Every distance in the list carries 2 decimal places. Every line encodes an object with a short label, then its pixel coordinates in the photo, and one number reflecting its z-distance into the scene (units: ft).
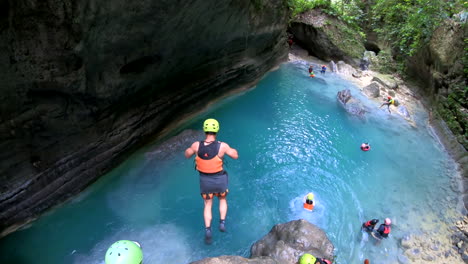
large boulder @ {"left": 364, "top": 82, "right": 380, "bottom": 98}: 40.34
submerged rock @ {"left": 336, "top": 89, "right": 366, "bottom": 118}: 34.96
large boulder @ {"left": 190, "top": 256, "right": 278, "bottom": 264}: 11.76
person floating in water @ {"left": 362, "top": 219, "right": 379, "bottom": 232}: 18.64
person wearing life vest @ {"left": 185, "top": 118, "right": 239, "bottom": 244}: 14.32
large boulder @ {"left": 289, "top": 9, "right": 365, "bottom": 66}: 50.75
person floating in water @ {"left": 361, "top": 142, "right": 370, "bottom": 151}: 27.70
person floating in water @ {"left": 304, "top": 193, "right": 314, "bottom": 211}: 19.51
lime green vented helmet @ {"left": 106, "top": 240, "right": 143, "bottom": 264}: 9.67
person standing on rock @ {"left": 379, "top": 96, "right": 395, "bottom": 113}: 36.04
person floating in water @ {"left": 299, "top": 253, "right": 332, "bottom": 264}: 13.13
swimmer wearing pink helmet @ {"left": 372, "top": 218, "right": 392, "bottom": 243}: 18.48
